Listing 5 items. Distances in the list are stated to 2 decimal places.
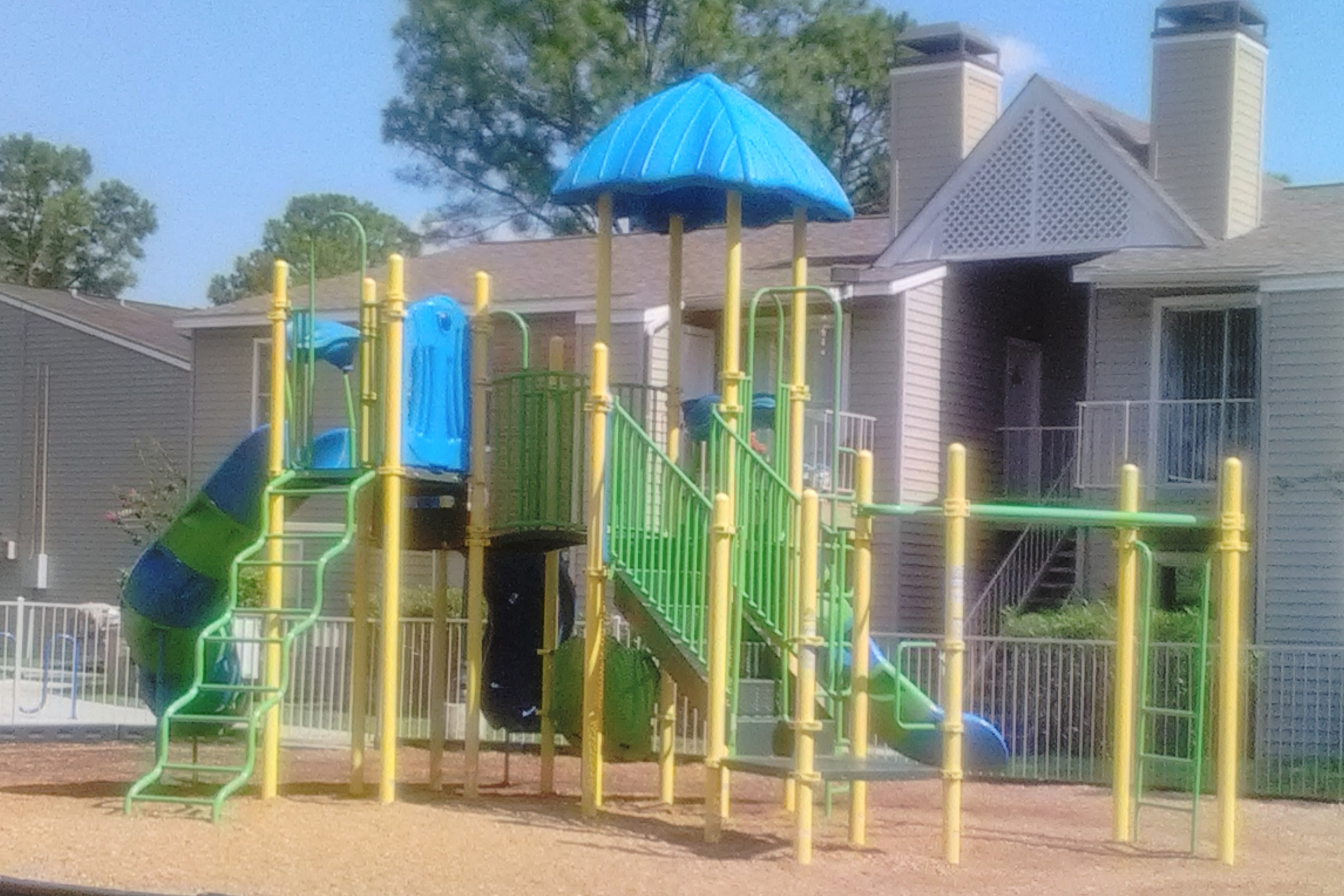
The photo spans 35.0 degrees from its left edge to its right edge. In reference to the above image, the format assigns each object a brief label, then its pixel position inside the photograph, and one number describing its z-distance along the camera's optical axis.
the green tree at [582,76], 46.41
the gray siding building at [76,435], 36.66
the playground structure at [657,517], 12.58
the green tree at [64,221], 69.31
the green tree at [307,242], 58.88
